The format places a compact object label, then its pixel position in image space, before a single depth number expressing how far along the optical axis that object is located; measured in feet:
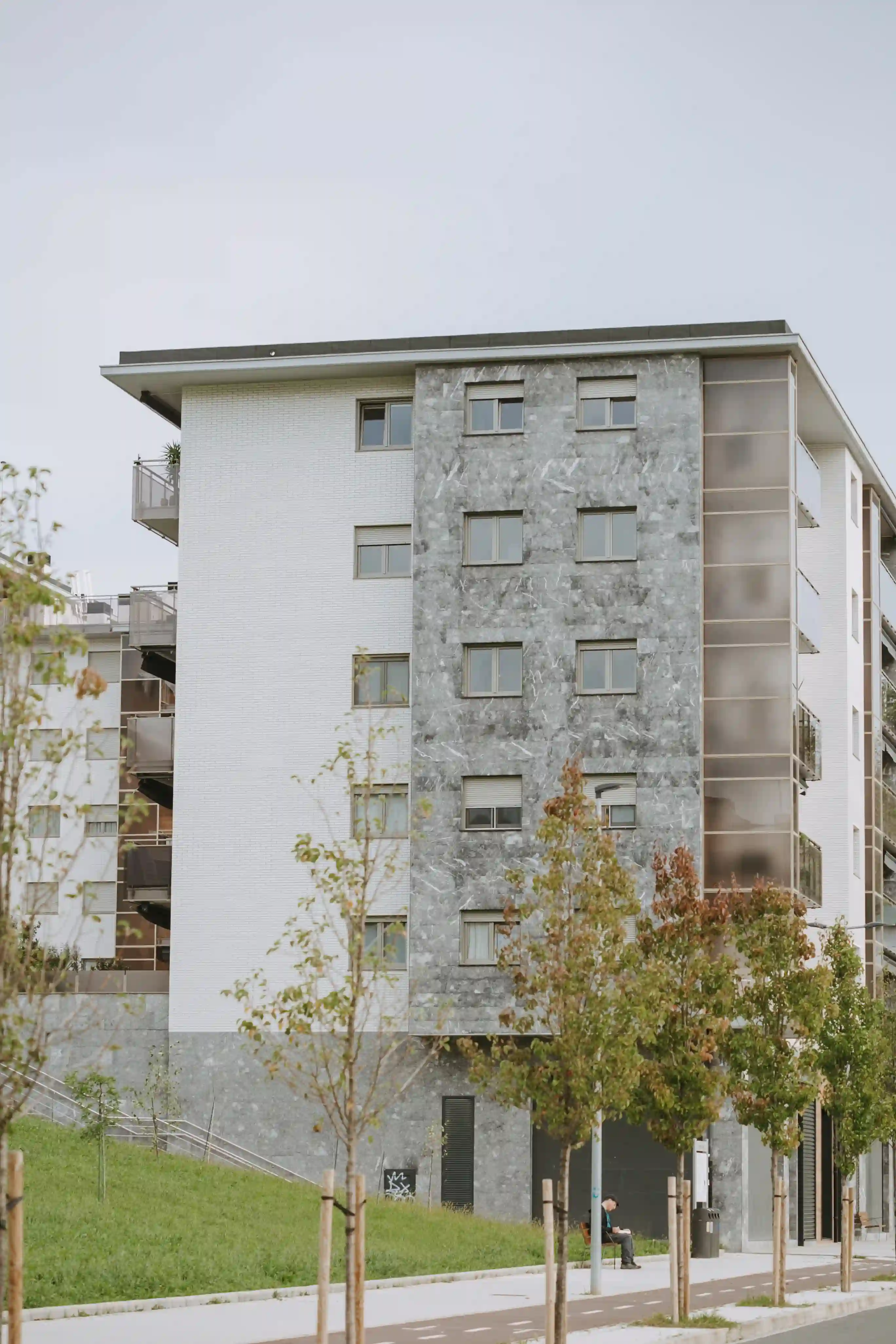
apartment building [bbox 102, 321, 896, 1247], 152.15
